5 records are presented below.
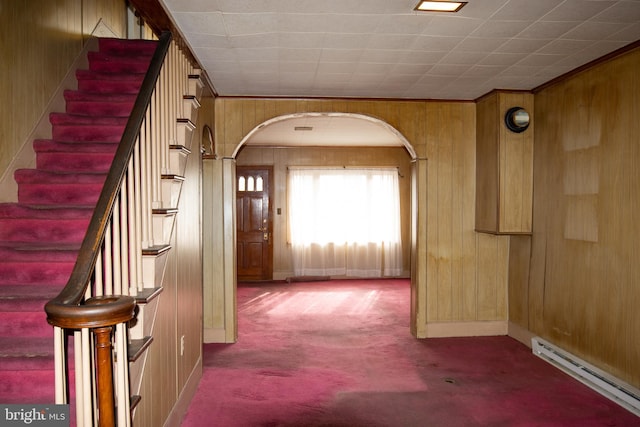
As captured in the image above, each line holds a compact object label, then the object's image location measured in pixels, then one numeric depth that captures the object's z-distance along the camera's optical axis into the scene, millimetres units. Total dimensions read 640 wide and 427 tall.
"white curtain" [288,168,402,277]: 9102
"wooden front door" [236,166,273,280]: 9102
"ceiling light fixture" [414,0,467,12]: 2674
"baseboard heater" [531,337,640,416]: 3350
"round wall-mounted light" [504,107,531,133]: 4688
